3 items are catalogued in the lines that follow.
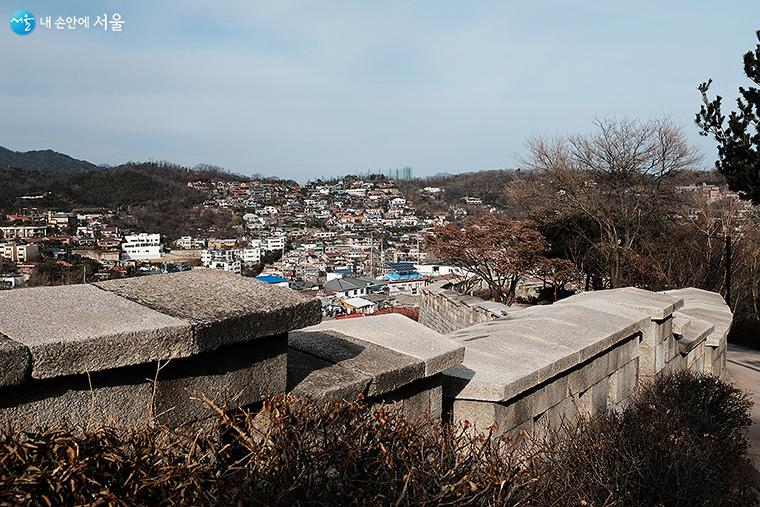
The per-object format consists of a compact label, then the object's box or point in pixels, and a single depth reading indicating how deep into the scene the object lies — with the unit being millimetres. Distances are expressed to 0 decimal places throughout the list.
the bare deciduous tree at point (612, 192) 19203
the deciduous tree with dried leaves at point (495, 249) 14641
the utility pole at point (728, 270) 14406
